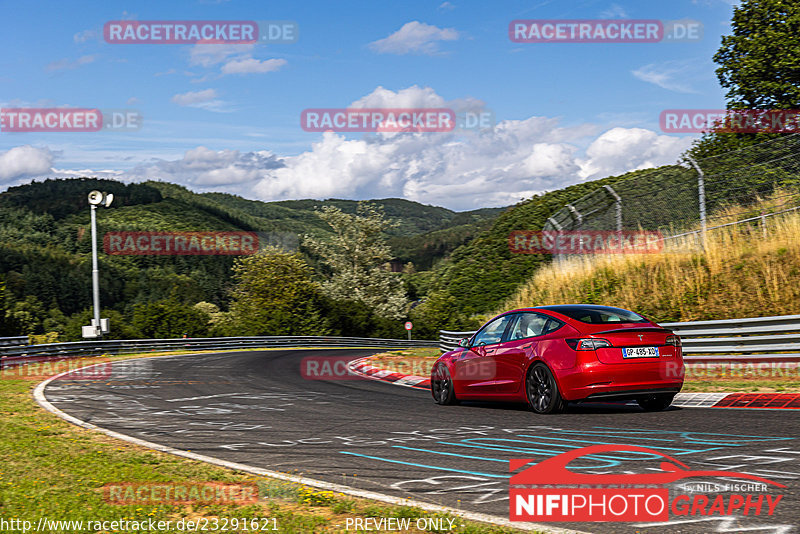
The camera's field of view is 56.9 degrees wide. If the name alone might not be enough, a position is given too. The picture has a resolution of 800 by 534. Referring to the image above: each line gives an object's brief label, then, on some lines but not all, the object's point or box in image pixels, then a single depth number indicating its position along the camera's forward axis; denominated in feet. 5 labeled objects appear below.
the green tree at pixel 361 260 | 250.98
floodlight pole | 106.42
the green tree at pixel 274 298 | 212.23
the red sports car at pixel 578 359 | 29.43
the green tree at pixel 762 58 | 96.17
